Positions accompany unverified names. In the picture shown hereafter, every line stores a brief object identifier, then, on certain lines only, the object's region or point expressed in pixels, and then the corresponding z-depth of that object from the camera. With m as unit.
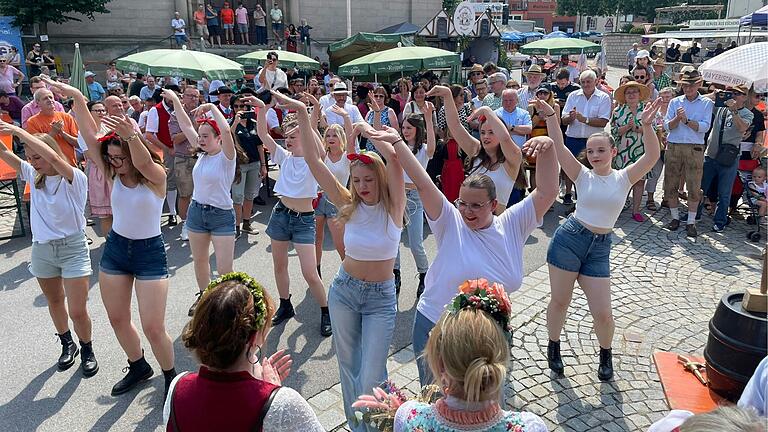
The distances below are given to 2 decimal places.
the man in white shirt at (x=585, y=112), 8.61
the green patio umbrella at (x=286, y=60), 14.14
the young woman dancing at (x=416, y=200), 6.05
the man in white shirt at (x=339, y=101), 9.46
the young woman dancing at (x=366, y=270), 3.51
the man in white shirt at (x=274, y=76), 11.55
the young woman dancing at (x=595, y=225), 4.18
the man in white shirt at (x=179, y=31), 22.93
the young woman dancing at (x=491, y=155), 4.64
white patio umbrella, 6.00
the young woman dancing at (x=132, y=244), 3.94
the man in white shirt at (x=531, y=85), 9.92
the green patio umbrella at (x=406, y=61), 11.85
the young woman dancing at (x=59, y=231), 4.27
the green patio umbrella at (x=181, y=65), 9.24
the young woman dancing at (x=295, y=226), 5.12
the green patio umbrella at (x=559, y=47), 17.45
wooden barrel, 3.09
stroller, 8.02
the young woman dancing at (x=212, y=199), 5.14
